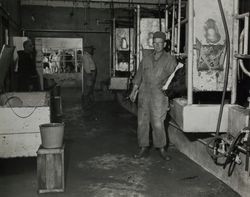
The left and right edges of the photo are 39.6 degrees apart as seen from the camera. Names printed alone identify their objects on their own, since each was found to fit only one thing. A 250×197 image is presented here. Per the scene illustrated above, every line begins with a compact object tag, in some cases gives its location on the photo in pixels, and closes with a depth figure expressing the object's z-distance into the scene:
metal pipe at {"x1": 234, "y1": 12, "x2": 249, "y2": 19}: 3.96
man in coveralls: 5.29
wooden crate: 3.96
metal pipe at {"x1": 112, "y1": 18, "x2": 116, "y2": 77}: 9.95
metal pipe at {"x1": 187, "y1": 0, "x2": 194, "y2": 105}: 4.14
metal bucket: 4.08
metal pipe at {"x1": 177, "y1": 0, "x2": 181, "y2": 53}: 5.24
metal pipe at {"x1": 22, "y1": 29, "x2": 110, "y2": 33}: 12.99
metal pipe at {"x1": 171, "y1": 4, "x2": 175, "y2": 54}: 6.18
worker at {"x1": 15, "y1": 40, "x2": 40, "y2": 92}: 7.26
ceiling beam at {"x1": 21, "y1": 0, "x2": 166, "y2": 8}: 12.88
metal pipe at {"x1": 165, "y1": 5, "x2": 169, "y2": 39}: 6.87
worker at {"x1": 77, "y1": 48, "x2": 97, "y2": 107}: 10.66
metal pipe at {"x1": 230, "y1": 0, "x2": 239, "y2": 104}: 4.20
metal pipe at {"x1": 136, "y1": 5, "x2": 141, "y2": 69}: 7.94
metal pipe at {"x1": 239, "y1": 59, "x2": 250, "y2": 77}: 3.92
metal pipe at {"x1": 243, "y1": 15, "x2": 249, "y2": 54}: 3.95
